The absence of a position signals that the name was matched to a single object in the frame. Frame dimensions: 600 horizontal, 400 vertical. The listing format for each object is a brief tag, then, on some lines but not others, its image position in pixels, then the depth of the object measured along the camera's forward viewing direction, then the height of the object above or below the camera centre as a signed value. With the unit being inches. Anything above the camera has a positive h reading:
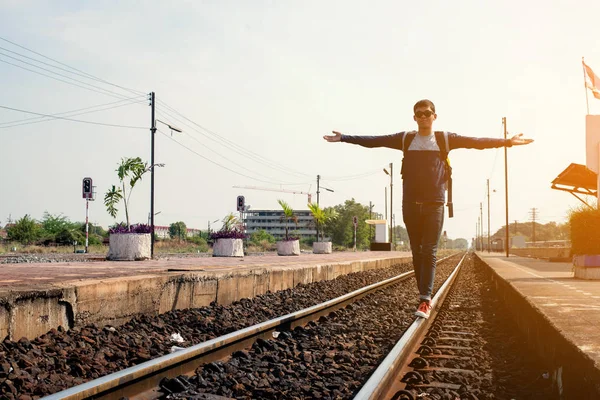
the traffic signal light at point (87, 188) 1080.2 +73.6
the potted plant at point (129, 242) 600.1 -11.4
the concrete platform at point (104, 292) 177.3 -23.7
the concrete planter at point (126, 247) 599.8 -16.2
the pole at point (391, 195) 2721.5 +164.4
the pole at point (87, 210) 1141.6 +36.1
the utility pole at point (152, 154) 981.4 +122.7
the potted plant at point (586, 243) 478.9 -6.9
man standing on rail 240.5 +21.8
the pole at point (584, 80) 826.8 +207.1
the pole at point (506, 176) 1608.0 +151.3
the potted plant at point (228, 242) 807.7 -14.2
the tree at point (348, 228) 5690.5 +41.6
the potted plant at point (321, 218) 1362.0 +34.5
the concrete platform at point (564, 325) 131.2 -29.7
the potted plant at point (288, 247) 1056.2 -26.3
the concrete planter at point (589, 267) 476.4 -25.4
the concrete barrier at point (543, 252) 1174.8 -43.5
